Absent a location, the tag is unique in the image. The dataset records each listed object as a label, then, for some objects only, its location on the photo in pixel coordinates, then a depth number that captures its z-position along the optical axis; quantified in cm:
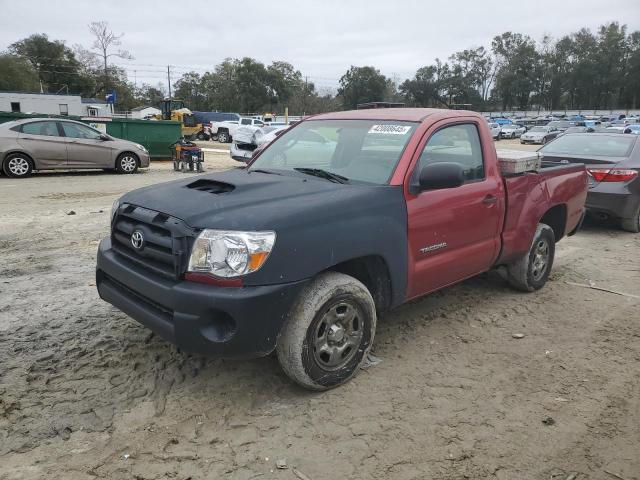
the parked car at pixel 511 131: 4762
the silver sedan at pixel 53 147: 1294
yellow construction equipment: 3381
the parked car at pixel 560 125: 4256
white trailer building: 4922
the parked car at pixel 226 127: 3956
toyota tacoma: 286
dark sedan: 782
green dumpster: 1750
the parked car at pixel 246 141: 1559
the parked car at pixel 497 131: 4596
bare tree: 6602
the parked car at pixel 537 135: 3910
